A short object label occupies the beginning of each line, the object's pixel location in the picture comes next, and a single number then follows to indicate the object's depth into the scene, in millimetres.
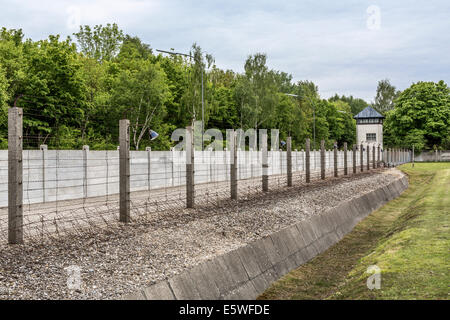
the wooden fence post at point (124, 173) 12414
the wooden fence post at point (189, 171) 15438
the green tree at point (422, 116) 95125
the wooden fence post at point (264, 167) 21859
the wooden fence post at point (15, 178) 9477
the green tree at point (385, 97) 143500
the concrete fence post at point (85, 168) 22844
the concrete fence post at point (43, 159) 20812
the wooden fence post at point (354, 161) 43941
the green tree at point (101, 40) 97688
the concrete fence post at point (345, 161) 40250
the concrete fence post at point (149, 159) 27703
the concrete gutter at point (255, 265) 8172
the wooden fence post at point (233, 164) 18328
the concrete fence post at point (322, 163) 32300
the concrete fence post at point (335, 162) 36312
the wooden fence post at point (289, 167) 25578
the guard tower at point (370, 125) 116562
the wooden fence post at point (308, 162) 28672
